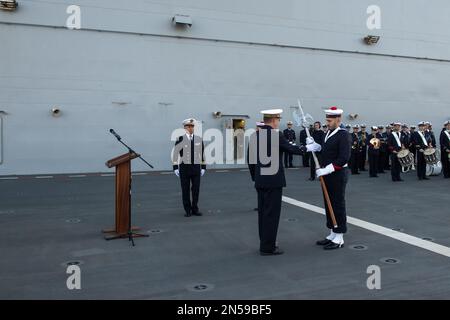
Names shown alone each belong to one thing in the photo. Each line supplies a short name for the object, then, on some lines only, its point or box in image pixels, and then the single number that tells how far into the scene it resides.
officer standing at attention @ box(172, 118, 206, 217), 7.20
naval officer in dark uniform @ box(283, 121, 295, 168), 15.62
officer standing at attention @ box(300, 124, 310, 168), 15.51
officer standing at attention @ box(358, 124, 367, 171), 14.41
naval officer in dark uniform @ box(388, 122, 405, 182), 11.86
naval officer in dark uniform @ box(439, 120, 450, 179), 12.30
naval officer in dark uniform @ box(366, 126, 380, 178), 12.98
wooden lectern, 5.66
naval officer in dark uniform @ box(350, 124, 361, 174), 13.95
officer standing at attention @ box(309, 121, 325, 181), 12.09
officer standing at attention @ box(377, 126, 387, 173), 14.38
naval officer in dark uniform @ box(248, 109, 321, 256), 4.88
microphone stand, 5.39
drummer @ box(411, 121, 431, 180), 12.24
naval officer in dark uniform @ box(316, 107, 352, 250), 5.06
